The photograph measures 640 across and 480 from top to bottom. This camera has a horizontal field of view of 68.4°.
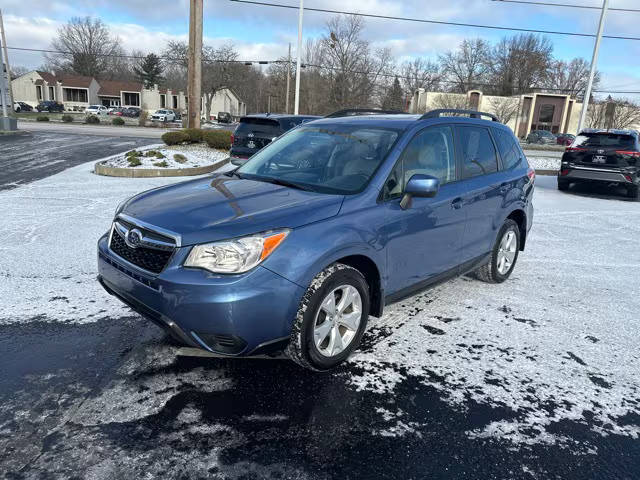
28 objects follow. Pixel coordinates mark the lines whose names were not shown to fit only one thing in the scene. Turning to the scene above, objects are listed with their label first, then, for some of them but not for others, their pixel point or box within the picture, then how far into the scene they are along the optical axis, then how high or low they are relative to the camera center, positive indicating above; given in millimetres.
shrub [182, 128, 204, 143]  16047 -786
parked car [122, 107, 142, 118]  61094 -843
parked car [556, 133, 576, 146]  45025 -274
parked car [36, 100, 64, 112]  67331 -863
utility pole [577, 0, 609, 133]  21047 +3566
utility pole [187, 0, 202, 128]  16094 +2206
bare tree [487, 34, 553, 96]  76000 +10428
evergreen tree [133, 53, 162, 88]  80000 +6174
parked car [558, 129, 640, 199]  11320 -482
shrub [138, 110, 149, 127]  44169 -1310
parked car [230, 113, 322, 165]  11375 -364
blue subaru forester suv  2773 -762
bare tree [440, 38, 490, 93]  74831 +9528
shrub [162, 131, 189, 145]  15719 -928
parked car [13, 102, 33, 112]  67138 -1142
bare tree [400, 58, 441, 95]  65188 +6300
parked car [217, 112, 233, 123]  57875 -657
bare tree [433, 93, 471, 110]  46109 +2681
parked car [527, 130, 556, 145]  47781 -349
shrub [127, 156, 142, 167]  12000 -1377
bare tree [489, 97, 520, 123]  47688 +2601
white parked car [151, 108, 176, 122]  53466 -897
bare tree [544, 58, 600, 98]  78688 +9684
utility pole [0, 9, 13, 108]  45506 +5500
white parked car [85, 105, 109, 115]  59722 -824
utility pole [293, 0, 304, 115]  24531 +3671
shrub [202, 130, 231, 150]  16531 -921
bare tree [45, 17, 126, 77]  85625 +9314
